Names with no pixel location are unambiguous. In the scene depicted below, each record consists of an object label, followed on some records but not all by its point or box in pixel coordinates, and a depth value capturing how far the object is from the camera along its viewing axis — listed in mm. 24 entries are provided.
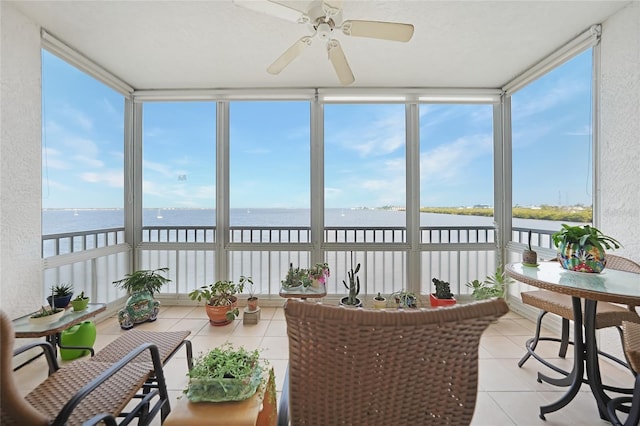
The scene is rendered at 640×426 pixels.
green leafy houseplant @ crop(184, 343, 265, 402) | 968
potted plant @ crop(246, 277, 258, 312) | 2783
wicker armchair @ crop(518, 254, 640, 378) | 1615
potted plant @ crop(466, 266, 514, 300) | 2750
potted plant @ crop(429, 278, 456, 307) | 2723
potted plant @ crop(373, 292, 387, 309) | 2751
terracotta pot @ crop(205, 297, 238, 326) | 2658
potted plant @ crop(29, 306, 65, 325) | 1778
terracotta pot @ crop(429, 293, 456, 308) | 2701
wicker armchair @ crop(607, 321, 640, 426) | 1163
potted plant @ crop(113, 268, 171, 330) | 2633
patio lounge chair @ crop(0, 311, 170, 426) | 836
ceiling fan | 1451
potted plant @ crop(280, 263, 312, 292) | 2541
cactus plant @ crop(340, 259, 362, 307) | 2516
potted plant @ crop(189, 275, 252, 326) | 2662
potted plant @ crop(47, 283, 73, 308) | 2020
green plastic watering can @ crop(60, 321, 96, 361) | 2080
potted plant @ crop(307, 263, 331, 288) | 2555
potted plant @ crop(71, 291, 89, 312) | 2012
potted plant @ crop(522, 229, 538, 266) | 1689
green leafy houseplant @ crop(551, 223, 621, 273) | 1477
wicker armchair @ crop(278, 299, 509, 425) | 670
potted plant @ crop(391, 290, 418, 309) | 2705
